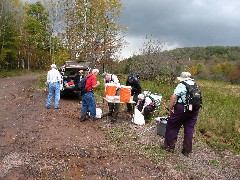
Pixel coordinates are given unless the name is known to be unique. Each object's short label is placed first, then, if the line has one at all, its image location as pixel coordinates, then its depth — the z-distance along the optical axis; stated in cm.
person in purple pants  543
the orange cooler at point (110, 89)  750
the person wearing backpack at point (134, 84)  803
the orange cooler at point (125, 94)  717
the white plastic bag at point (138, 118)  728
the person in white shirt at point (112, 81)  791
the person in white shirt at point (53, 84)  926
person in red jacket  758
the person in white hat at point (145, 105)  752
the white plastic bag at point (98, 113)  800
